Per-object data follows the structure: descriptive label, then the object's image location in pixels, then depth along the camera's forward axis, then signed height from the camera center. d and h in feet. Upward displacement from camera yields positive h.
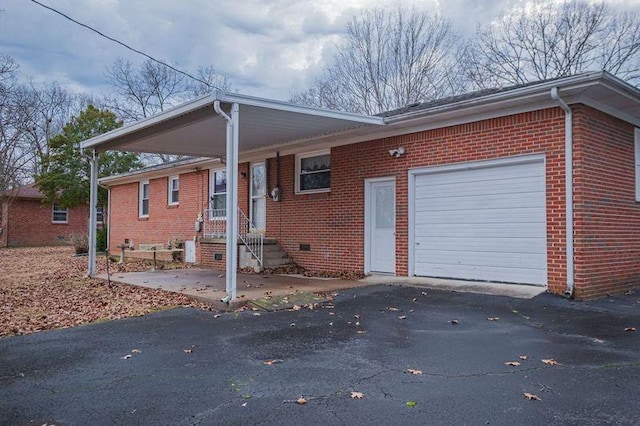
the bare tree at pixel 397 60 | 84.79 +28.13
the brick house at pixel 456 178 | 26.16 +2.63
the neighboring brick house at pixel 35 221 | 94.68 -0.86
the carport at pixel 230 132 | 25.80 +6.04
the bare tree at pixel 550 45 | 74.23 +28.27
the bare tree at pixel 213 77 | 107.58 +30.89
